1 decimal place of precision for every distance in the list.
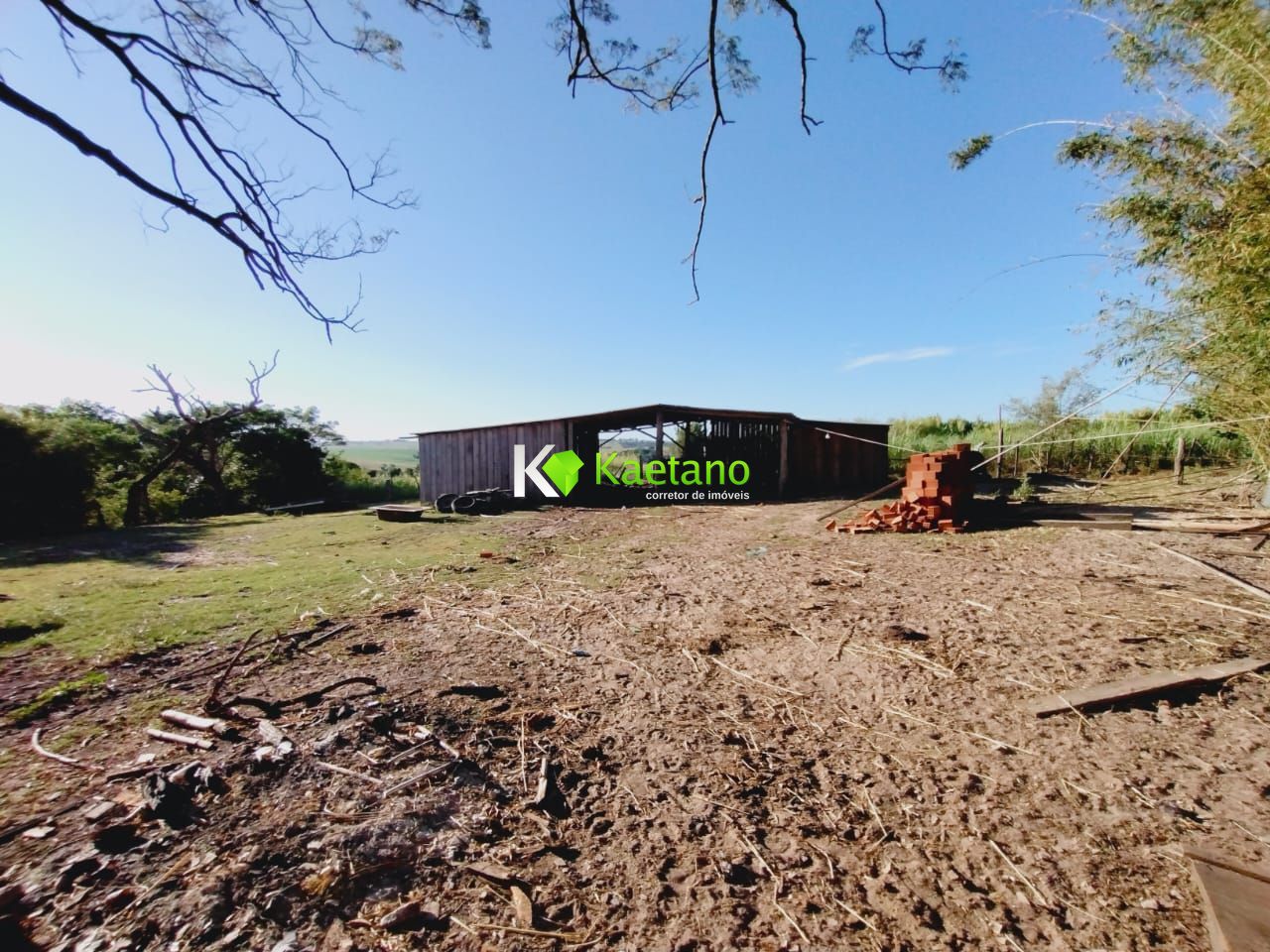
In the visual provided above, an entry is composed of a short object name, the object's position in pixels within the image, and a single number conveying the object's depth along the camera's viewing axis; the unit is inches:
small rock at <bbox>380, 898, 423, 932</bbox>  52.1
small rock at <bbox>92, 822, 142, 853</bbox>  60.3
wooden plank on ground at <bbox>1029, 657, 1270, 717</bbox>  97.6
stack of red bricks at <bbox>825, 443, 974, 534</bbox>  295.1
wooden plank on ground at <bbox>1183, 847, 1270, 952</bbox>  49.6
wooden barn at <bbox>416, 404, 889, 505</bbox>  536.4
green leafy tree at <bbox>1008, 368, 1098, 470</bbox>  702.5
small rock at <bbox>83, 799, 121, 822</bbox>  65.9
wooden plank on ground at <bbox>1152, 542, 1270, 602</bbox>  152.2
